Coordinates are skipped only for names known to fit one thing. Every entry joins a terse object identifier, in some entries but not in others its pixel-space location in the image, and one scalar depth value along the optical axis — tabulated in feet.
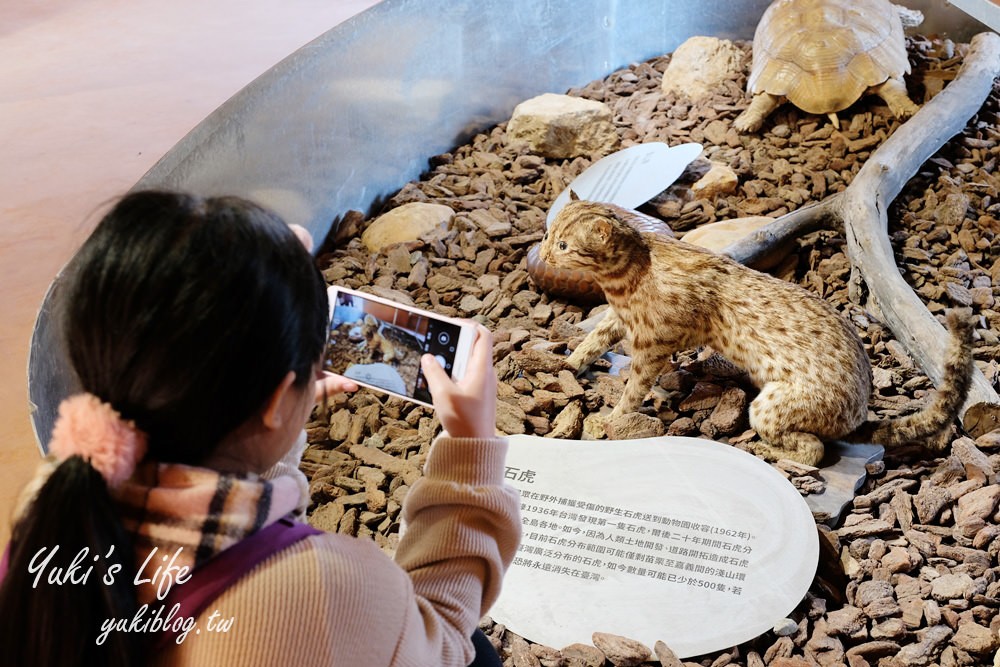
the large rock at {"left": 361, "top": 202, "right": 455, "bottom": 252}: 16.29
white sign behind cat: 16.66
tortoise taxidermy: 18.56
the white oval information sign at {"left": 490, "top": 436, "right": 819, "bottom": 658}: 8.94
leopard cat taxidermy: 10.51
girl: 4.06
